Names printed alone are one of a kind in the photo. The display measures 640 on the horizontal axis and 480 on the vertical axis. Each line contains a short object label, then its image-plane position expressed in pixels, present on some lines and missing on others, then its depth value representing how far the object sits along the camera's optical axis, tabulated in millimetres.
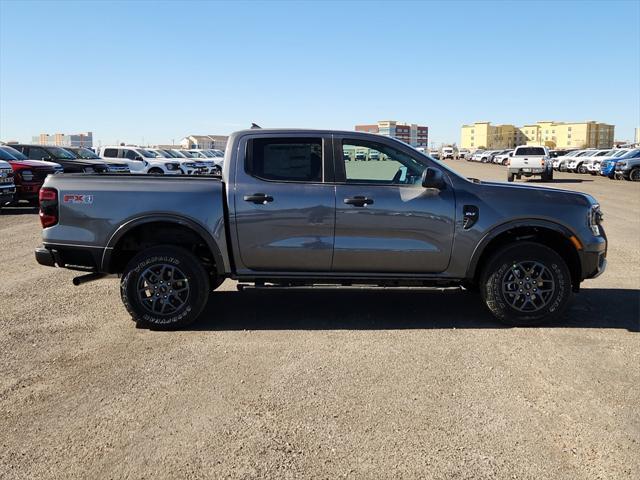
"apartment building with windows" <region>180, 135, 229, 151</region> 129600
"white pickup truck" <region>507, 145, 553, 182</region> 30453
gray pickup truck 5465
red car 16344
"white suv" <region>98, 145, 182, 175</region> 27266
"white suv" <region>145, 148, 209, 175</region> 30016
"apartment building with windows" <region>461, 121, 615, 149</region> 165750
